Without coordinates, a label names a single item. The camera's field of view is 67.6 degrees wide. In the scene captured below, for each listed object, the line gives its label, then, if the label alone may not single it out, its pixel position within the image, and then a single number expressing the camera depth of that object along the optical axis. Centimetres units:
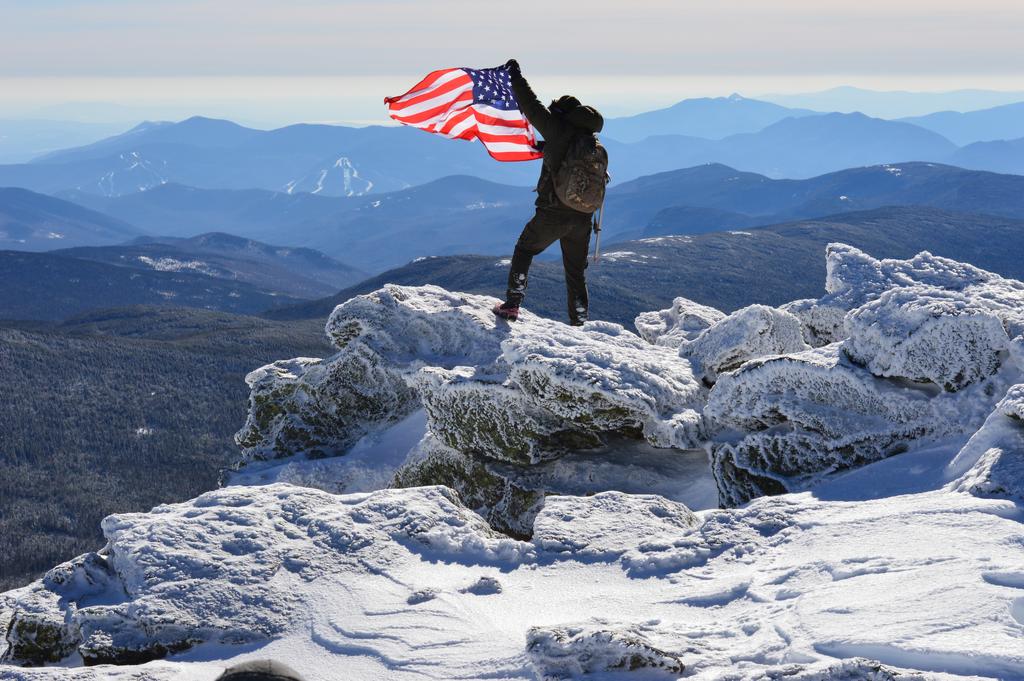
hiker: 1410
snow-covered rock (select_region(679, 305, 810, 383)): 1602
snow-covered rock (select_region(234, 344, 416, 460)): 1870
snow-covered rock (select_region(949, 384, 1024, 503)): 902
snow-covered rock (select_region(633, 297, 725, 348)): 1903
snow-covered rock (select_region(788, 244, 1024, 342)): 1279
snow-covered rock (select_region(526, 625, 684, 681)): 715
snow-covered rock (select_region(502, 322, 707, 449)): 1363
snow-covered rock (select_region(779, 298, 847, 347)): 1803
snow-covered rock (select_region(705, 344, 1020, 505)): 1163
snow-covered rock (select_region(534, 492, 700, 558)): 1017
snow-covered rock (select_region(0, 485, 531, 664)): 866
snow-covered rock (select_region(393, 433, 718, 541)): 1377
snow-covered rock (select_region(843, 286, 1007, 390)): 1173
